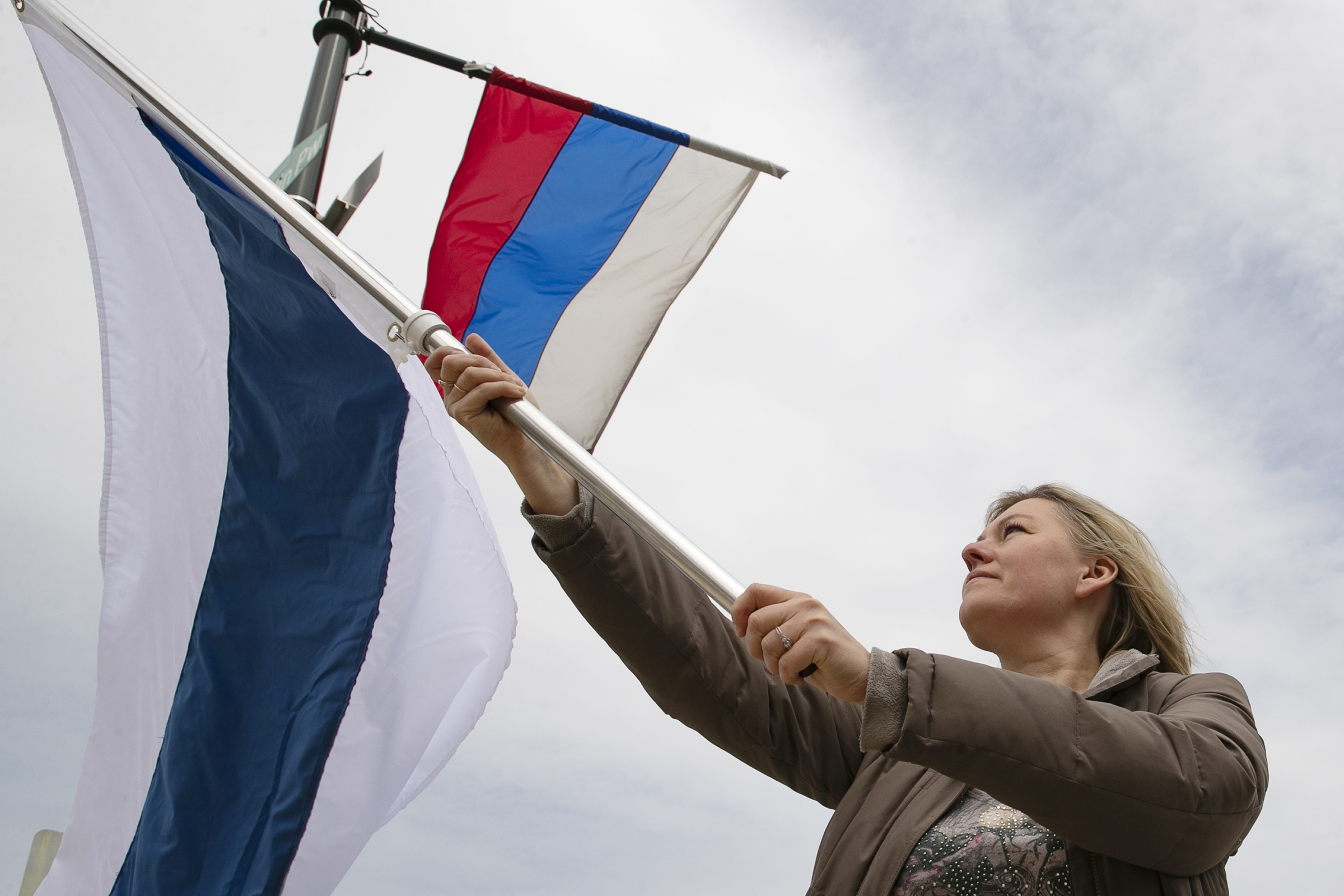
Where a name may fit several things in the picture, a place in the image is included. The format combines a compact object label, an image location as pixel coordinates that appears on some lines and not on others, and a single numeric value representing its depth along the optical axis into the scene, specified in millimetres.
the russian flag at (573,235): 4102
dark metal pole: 4059
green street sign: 3713
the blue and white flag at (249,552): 2600
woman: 1613
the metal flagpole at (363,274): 1836
